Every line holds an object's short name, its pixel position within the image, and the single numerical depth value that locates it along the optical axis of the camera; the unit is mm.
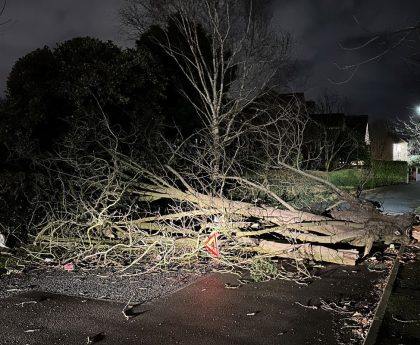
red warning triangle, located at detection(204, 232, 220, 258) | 7398
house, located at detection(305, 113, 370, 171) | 20625
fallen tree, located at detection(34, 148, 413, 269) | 7934
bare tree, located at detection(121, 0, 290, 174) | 13719
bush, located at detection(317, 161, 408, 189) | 20188
